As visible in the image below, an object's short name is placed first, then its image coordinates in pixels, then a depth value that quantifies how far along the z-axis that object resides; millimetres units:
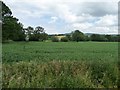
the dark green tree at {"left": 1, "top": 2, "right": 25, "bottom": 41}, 17520
